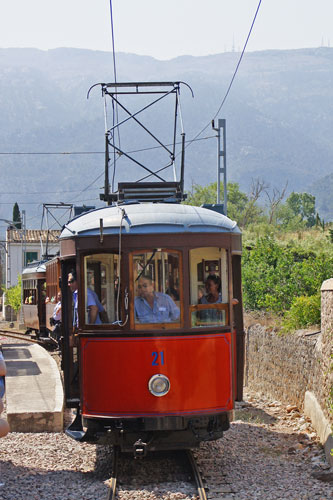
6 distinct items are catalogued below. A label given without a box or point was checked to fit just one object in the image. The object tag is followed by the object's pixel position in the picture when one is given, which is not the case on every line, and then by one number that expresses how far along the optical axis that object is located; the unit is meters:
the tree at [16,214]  82.79
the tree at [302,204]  105.81
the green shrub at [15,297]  47.44
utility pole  22.00
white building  71.56
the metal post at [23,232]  56.87
